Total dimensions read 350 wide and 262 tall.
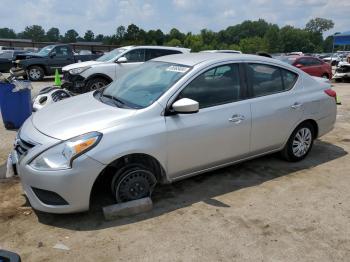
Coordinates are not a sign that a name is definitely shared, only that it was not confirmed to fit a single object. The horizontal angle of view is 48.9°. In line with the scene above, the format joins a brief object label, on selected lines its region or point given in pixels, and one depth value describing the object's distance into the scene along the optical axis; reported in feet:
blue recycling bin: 25.48
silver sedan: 12.18
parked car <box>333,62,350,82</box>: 64.75
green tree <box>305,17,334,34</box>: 413.80
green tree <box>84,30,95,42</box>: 394.32
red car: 57.57
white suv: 38.27
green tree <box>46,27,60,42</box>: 383.04
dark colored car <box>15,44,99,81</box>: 56.65
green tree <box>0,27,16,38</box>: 403.34
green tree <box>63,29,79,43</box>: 361.63
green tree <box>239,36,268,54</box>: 274.22
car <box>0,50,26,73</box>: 64.18
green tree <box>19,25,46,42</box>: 392.80
